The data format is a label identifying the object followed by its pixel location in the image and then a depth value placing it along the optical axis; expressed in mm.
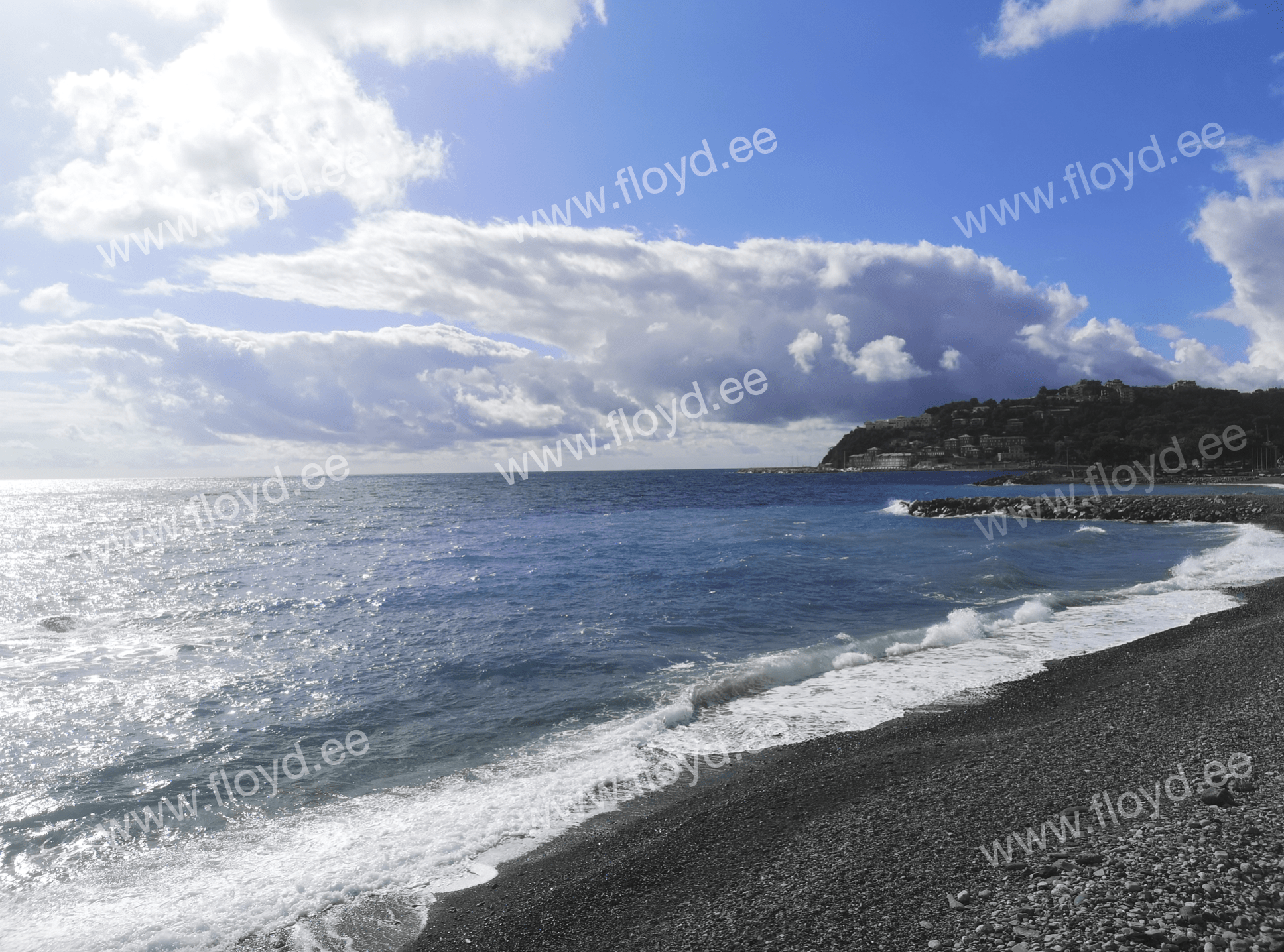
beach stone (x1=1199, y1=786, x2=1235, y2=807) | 6145
